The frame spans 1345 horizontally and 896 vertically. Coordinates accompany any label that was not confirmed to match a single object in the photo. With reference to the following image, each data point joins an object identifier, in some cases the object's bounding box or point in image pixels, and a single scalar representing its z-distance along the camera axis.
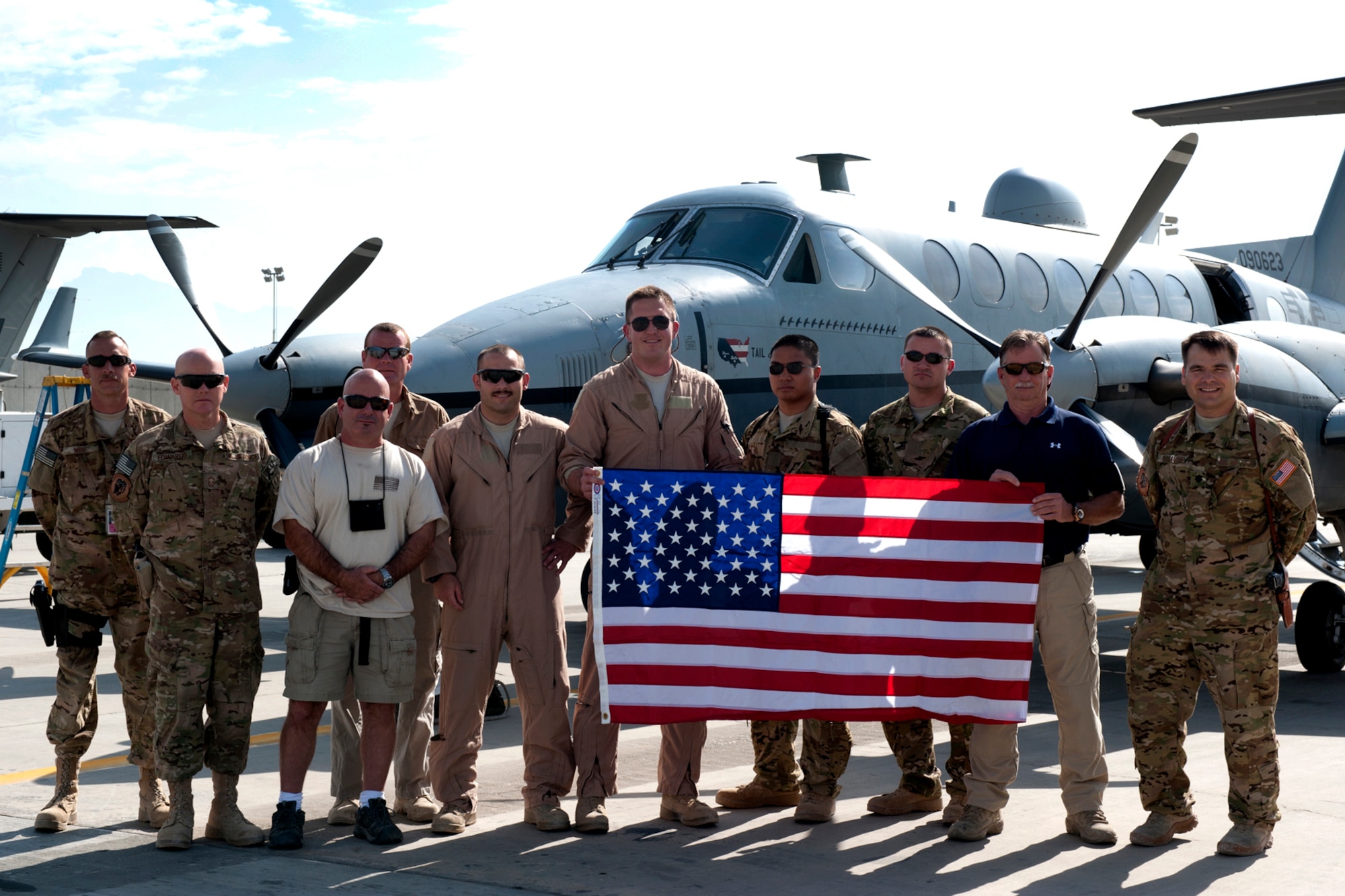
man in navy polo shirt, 5.71
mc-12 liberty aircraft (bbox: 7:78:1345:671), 9.14
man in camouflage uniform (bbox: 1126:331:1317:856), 5.54
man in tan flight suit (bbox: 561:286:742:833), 5.96
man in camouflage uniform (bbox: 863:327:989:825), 6.16
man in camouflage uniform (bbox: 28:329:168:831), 6.04
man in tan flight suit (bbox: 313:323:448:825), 6.09
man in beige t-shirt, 5.60
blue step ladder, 12.33
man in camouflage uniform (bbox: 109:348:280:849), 5.61
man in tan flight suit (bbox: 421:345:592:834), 5.89
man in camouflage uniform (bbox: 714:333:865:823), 6.10
